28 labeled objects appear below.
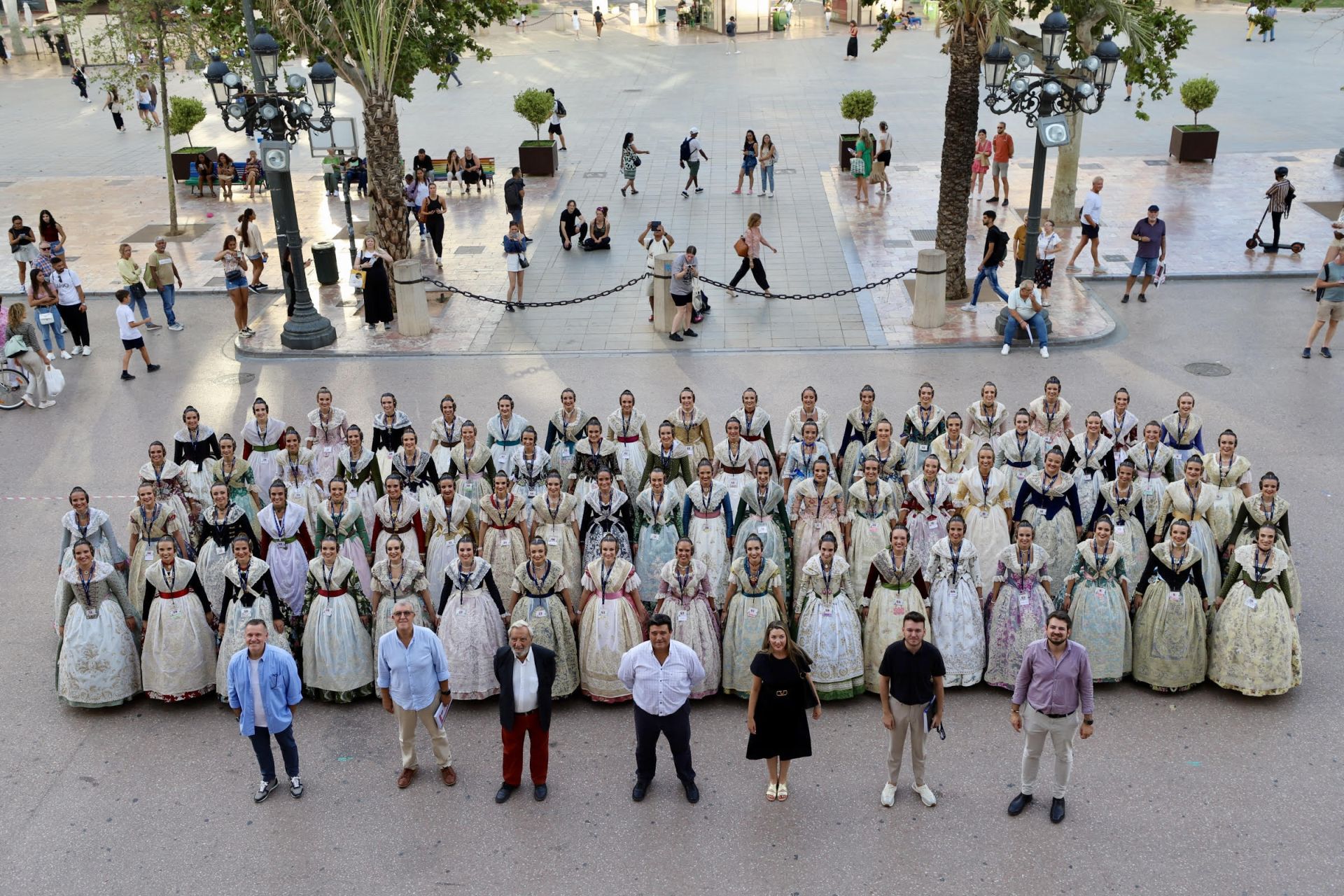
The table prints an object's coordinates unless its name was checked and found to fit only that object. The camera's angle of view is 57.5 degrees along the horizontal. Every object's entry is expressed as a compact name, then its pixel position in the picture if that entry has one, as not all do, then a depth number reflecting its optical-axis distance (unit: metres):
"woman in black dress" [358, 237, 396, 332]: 18.80
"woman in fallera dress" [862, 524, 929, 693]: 9.27
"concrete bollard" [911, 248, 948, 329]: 17.89
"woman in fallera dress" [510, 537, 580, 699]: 9.28
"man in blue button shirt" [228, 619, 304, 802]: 8.18
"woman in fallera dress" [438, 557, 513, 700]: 9.42
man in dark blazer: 8.19
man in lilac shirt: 7.80
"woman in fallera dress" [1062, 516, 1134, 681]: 9.30
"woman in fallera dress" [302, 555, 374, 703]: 9.41
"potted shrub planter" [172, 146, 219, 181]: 28.51
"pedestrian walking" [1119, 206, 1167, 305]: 18.83
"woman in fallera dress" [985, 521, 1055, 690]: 9.28
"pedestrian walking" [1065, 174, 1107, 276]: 20.36
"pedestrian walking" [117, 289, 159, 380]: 16.88
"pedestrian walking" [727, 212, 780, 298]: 19.81
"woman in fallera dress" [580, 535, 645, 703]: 9.31
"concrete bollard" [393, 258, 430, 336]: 18.52
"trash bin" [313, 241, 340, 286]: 21.27
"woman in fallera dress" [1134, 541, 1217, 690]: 9.29
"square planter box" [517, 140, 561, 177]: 28.91
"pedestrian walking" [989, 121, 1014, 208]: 24.89
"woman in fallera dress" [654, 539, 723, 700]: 9.25
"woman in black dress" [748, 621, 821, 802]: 8.02
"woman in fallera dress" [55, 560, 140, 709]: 9.46
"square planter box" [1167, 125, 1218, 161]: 27.75
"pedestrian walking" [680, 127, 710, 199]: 26.78
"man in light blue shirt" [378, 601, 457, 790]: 8.33
